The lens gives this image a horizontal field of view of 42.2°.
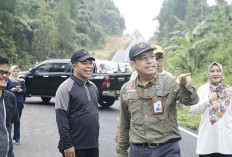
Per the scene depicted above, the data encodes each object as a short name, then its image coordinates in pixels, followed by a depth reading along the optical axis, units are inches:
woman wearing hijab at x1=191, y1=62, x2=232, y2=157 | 160.3
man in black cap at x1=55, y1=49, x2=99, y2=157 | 135.8
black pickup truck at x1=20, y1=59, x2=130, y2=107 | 452.8
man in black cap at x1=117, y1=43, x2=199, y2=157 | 108.8
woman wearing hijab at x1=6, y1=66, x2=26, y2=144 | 287.7
